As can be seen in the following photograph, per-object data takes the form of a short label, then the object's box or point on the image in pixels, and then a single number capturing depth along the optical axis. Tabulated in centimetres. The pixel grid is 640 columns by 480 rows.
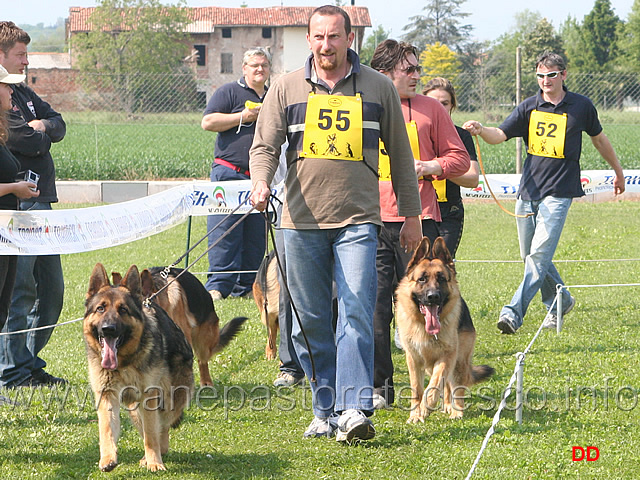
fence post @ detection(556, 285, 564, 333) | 1446
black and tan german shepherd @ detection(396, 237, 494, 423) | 1036
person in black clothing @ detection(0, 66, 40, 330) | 852
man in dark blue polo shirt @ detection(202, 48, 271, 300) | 1741
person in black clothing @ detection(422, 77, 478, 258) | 1274
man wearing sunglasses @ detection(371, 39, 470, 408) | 1082
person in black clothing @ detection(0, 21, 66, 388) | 1067
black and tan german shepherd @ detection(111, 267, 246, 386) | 1112
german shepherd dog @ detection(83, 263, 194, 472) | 823
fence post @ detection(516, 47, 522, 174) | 3253
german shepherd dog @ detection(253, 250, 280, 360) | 1359
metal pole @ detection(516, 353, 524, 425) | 892
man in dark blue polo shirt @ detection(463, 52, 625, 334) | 1511
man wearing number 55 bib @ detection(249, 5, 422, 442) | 885
